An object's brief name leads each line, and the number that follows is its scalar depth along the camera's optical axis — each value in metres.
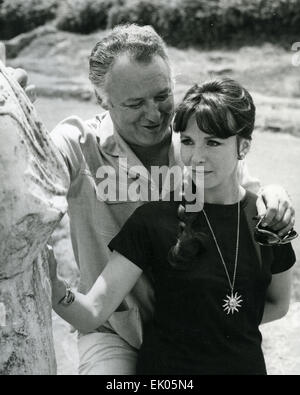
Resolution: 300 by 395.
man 2.36
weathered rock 1.51
